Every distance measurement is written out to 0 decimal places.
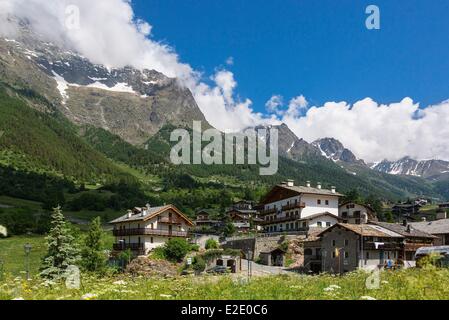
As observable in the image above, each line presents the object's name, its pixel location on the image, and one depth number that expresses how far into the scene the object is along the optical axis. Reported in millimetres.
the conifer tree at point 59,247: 38250
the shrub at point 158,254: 59531
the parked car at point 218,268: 47662
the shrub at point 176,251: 60688
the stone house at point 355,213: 92312
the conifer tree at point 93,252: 45688
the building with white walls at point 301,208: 76188
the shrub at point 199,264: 54125
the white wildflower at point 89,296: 9958
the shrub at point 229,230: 100150
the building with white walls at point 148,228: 69000
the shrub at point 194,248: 64481
